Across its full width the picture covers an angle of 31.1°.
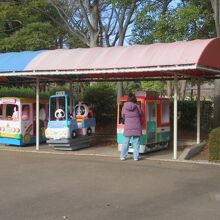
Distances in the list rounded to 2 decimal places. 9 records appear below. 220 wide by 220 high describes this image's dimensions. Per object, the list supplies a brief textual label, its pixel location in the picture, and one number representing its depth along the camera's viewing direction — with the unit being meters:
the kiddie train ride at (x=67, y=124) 11.91
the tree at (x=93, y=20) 20.32
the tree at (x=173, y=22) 13.27
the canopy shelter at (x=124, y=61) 9.83
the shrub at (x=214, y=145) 9.79
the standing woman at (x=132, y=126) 10.30
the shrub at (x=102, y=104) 16.85
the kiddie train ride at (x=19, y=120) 12.89
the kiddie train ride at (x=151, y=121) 11.12
